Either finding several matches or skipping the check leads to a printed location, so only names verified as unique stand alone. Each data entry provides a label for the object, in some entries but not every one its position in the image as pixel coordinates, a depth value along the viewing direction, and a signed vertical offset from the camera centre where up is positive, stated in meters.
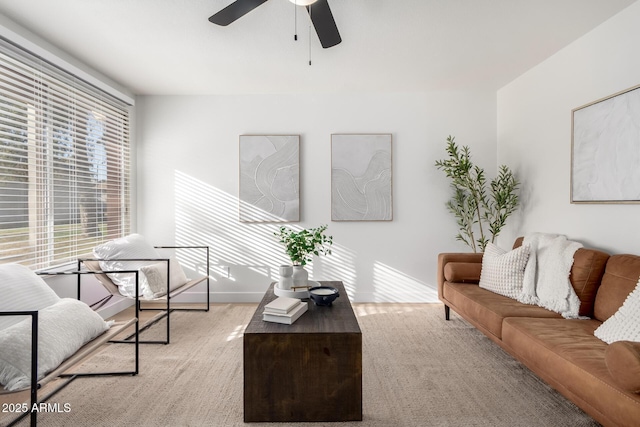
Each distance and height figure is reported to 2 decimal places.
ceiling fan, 2.12 +1.12
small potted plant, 2.79 -0.31
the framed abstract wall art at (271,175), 4.59 +0.41
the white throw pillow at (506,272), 3.11 -0.52
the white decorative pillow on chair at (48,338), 1.72 -0.65
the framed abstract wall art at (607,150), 2.59 +0.43
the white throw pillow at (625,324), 1.99 -0.62
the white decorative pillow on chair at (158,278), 3.20 -0.59
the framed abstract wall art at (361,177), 4.57 +0.38
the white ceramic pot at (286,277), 2.80 -0.50
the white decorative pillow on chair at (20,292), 2.08 -0.48
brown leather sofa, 1.60 -0.74
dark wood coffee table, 2.03 -0.88
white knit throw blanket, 2.69 -0.51
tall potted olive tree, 4.13 +0.13
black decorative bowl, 2.53 -0.58
